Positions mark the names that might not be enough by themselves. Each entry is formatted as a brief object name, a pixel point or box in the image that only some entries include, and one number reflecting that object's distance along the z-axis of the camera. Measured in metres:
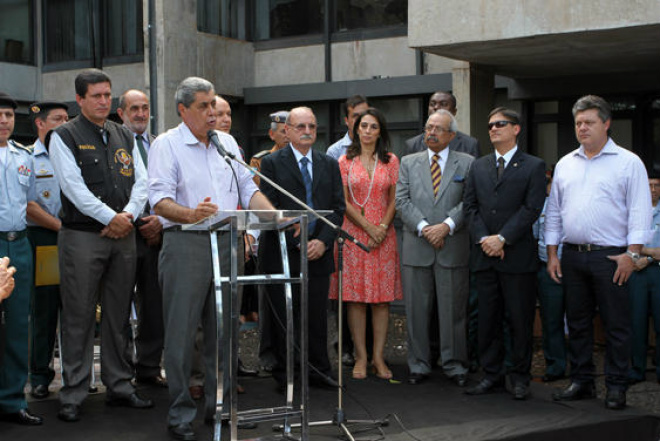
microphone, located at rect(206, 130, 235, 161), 4.45
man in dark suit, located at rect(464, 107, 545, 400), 6.06
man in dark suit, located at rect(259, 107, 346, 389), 6.15
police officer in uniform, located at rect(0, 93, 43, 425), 5.18
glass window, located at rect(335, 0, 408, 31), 12.43
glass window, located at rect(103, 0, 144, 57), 14.67
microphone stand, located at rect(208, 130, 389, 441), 4.52
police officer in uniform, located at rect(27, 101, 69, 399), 5.79
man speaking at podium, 4.89
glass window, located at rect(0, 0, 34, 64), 15.73
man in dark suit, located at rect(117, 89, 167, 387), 6.09
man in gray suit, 6.47
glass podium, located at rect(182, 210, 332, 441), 4.38
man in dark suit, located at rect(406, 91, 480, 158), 7.04
